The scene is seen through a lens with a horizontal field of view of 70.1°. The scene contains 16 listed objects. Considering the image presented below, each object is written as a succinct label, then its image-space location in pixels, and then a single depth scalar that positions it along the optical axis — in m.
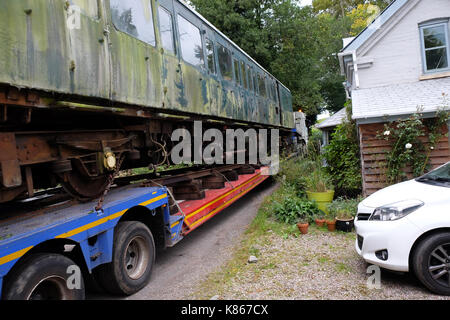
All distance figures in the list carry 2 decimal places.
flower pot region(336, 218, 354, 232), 6.03
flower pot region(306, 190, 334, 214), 7.24
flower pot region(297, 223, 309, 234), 6.08
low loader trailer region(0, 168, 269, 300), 2.58
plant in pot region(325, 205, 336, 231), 6.14
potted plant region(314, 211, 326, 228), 6.36
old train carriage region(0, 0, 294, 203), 2.80
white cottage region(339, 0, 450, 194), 8.70
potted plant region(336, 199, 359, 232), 6.04
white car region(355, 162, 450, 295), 3.55
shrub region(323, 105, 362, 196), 8.64
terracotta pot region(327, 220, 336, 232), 6.14
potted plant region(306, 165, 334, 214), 7.27
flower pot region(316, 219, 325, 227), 6.34
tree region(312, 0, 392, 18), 38.31
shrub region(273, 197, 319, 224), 6.75
